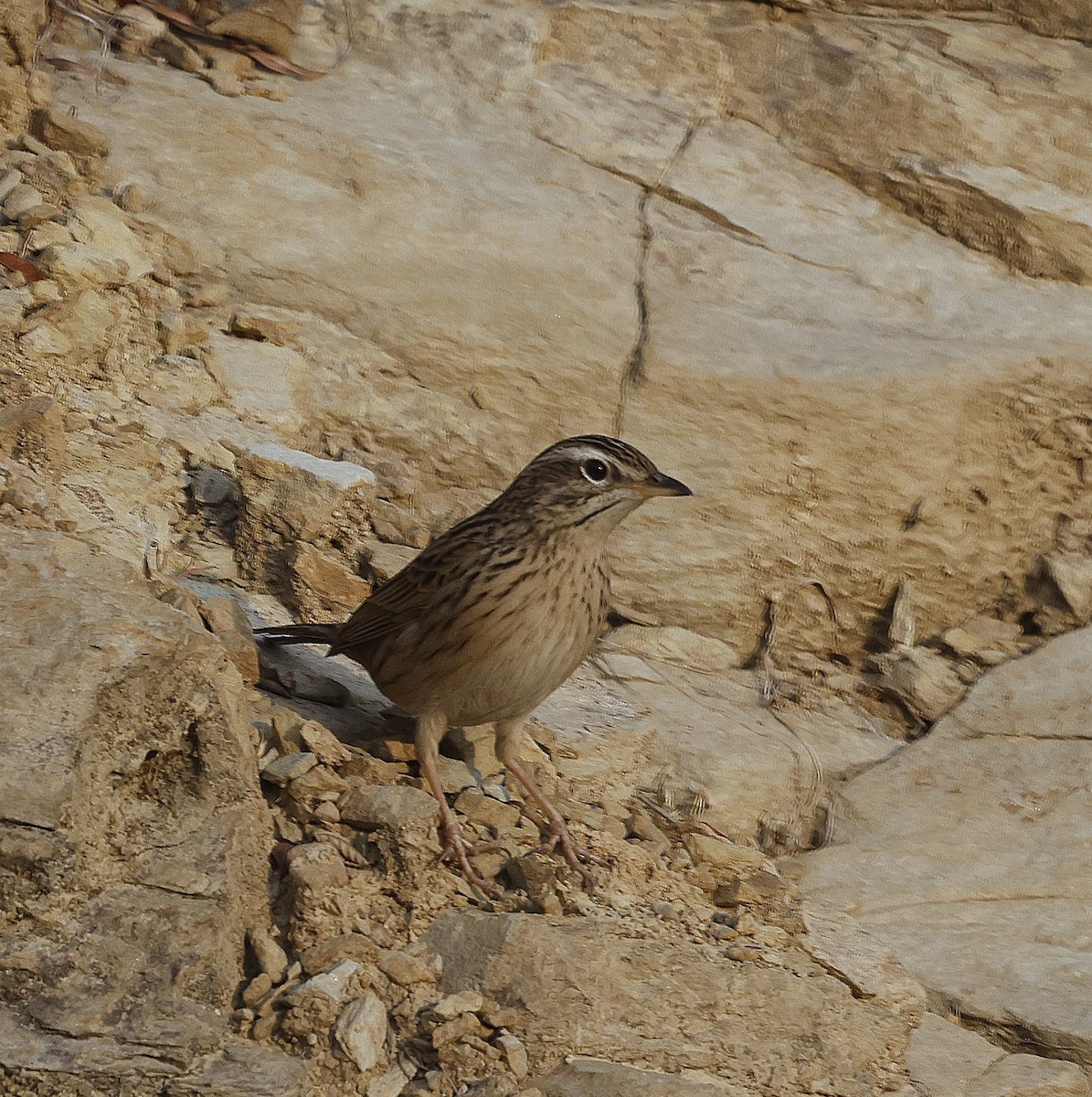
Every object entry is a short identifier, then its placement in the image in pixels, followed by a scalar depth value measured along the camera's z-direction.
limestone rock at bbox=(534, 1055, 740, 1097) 7.84
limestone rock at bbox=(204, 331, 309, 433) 13.55
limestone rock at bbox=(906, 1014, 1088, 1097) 9.02
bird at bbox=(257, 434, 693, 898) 10.19
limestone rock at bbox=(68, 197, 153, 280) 13.72
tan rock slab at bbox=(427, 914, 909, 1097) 8.27
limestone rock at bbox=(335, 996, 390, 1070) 7.73
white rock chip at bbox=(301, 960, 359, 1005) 7.84
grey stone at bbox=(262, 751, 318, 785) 9.16
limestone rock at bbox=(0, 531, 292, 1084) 7.27
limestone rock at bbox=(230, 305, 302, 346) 14.16
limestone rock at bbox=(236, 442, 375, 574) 12.37
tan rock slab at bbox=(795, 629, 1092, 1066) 10.05
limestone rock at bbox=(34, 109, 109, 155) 14.75
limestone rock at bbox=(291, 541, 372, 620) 12.41
